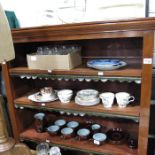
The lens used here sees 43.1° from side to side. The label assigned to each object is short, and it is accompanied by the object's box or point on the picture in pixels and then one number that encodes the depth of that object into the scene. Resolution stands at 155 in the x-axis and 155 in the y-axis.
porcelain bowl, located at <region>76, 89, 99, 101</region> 1.28
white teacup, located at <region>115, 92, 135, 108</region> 1.19
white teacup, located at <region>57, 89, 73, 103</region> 1.35
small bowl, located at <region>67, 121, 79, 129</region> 1.53
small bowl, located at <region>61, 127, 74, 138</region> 1.44
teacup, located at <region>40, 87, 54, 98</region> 1.42
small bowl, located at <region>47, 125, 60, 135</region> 1.47
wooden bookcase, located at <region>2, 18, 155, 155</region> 1.03
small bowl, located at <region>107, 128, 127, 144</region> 1.37
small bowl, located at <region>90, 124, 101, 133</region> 1.46
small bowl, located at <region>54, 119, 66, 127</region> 1.57
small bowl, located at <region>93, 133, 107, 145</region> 1.35
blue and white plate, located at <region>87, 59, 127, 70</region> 1.13
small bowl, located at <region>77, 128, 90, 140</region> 1.42
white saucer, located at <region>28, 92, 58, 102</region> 1.39
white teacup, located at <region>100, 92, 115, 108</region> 1.22
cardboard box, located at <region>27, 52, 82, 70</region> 1.22
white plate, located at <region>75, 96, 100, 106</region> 1.26
